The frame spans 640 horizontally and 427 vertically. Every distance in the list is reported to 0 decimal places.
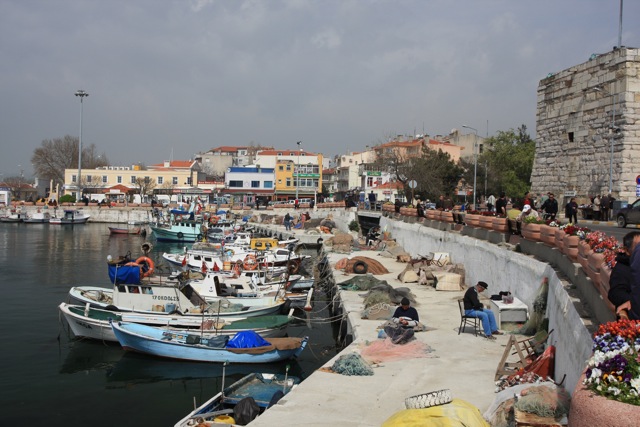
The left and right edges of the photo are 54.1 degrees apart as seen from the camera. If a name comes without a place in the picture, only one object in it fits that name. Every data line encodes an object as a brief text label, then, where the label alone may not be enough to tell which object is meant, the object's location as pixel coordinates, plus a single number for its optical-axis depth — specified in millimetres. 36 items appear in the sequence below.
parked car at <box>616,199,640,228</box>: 22391
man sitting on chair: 14430
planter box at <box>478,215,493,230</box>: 21922
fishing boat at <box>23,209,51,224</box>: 84812
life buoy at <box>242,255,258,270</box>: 32031
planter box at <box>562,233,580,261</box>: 12307
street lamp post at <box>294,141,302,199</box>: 92588
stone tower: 26062
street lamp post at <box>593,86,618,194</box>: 26562
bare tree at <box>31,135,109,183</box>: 121000
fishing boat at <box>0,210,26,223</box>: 85500
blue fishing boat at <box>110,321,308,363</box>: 17688
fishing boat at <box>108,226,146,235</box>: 69938
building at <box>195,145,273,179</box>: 135875
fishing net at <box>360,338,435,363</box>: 12977
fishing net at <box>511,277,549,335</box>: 13719
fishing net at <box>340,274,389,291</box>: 23428
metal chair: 14678
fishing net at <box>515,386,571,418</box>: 8070
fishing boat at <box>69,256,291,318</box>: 21062
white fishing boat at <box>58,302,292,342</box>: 19484
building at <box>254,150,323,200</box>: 102088
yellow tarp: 7285
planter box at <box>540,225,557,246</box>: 15078
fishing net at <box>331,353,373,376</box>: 11906
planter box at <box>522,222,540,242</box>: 16556
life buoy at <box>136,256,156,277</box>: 24119
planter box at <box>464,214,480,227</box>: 23766
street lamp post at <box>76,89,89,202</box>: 89312
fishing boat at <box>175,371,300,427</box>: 11406
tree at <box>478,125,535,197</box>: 64812
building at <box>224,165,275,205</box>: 100812
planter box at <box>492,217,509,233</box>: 20044
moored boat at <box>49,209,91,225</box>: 82562
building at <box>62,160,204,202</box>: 102875
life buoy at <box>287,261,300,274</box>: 32138
